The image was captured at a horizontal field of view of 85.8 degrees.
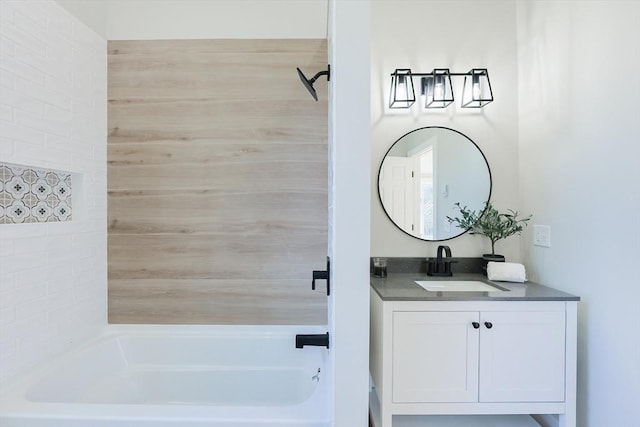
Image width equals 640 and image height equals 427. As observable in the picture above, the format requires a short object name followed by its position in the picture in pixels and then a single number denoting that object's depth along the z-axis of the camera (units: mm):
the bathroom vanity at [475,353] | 1609
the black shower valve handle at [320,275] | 1476
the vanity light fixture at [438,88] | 2148
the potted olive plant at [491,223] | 2070
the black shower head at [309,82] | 1481
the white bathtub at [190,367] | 1845
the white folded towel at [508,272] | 1934
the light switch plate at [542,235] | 1939
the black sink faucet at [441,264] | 2115
